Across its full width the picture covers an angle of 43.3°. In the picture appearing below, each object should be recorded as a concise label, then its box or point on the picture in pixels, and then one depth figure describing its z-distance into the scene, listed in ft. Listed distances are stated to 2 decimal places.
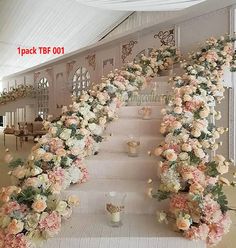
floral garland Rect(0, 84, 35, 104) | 32.09
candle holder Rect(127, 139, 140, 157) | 8.92
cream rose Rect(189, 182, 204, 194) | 5.70
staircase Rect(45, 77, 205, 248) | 5.88
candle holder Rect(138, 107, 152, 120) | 11.21
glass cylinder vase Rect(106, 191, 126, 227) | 6.39
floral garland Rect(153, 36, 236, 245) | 5.49
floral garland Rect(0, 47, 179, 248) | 5.50
